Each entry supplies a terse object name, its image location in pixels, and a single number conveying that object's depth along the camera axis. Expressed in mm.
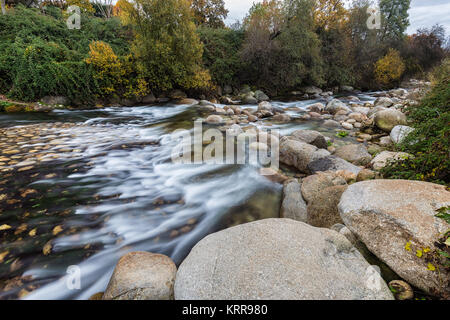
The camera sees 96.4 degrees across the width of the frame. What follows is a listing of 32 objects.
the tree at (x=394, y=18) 26969
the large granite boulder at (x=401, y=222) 1458
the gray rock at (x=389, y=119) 5746
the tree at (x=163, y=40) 10398
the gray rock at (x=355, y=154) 4090
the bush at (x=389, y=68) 20422
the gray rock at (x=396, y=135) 4551
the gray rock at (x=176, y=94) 12430
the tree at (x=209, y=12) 23328
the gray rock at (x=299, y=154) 4195
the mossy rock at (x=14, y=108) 8195
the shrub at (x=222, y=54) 15343
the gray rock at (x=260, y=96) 14141
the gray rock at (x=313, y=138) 5133
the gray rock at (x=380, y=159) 3279
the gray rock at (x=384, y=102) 9320
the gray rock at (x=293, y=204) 2843
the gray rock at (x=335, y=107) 9470
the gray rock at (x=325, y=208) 2451
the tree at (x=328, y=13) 18562
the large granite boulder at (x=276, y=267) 1337
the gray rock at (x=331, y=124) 7631
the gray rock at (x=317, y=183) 2878
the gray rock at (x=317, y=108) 10212
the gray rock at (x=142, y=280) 1521
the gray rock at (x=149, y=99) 11719
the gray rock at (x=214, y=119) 7994
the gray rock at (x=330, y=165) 3748
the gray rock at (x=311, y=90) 17000
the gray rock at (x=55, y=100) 9258
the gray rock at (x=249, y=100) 13380
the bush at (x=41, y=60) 8828
